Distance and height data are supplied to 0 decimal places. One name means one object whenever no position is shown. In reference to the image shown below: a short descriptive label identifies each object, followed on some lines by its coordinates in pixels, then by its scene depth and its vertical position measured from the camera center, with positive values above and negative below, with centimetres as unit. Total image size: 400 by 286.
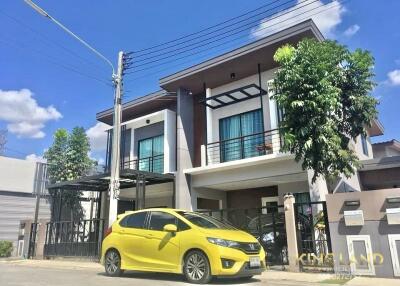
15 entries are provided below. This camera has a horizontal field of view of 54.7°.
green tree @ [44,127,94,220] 2136 +484
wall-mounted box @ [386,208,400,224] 844 +60
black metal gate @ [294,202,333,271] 970 +9
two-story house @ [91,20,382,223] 1430 +459
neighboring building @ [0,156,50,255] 2139 +302
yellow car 788 +0
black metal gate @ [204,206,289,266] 1091 +49
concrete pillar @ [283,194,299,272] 993 +33
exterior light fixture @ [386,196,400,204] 855 +94
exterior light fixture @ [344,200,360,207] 909 +93
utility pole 1258 +332
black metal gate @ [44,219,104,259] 1496 +41
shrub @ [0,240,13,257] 1864 +7
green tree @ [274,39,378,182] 1051 +389
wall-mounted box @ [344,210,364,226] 892 +59
